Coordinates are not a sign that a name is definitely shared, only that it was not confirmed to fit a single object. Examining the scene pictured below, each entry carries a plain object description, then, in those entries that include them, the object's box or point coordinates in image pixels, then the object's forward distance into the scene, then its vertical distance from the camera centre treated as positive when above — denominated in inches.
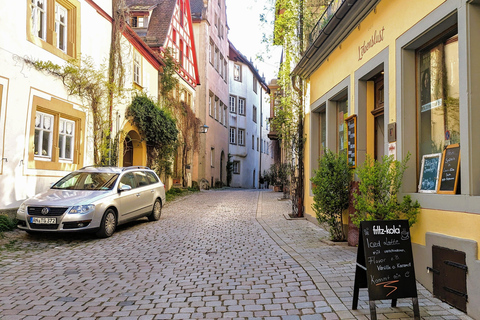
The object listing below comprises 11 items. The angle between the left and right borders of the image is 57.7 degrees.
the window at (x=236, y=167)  1529.8 +27.6
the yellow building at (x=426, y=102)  175.3 +39.8
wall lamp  989.2 +107.9
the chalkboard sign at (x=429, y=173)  209.8 +1.5
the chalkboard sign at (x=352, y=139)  326.0 +28.0
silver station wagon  349.4 -25.0
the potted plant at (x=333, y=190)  325.1 -11.0
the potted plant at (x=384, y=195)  221.8 -10.2
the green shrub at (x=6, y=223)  375.2 -44.4
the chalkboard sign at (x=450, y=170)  189.2 +2.8
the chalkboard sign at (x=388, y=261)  164.3 -32.8
